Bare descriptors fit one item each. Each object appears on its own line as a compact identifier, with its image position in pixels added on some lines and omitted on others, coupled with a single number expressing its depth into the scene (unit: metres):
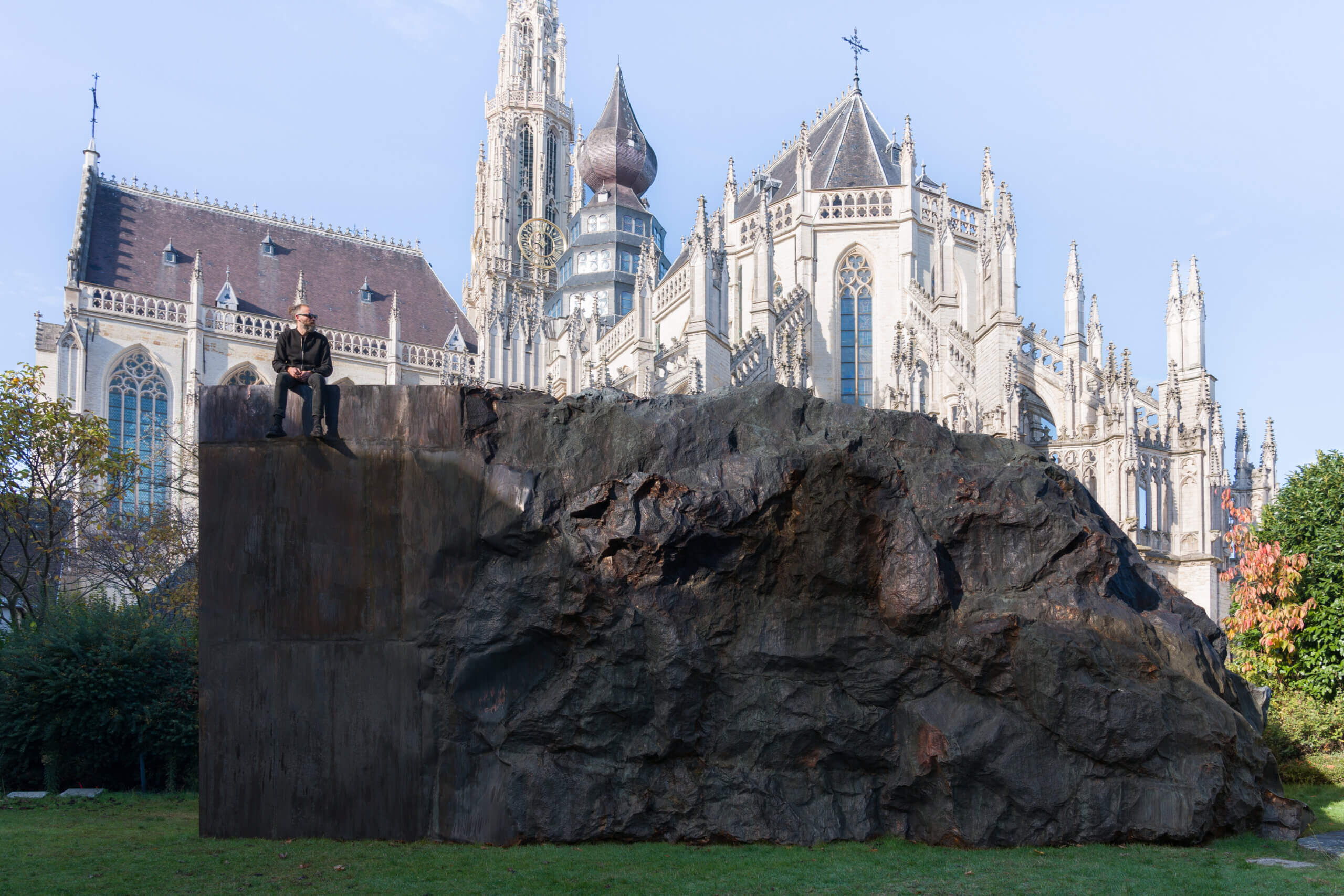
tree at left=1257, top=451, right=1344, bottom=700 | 17.17
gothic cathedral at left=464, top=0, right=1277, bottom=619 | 35.81
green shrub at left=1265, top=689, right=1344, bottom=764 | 14.97
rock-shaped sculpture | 9.82
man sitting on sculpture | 10.51
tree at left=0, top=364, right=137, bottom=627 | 20.84
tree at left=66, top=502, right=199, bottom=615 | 24.94
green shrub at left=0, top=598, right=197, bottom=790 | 15.64
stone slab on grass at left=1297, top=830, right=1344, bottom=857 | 10.03
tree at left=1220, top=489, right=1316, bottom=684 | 17.14
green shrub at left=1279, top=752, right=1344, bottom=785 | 14.75
